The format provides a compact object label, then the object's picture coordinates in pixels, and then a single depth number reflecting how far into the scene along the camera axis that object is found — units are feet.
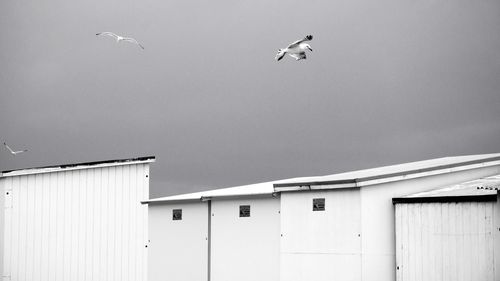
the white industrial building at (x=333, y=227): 63.26
